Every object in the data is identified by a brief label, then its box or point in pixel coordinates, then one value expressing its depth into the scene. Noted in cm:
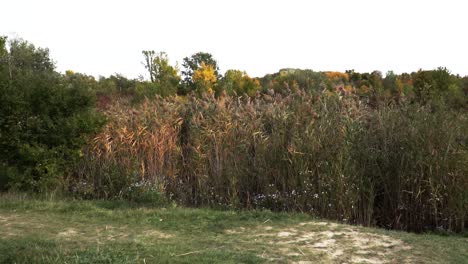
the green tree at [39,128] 802
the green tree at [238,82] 2738
